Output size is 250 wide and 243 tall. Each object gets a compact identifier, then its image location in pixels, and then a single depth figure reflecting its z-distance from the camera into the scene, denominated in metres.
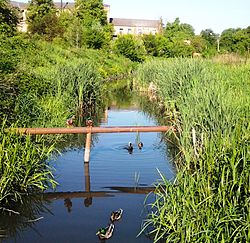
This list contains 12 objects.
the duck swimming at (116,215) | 3.96
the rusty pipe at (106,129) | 5.15
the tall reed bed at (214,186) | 2.84
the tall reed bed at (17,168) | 4.08
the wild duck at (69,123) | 6.87
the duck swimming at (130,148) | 6.76
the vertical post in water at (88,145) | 5.42
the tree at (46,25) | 25.92
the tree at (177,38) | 32.51
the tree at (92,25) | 27.80
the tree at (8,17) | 15.92
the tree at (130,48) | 29.79
